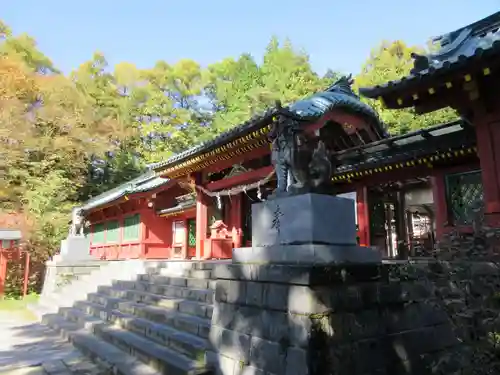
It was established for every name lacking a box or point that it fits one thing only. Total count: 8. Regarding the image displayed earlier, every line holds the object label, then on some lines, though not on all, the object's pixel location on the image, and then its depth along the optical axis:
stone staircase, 4.70
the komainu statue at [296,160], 3.83
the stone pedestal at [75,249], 12.52
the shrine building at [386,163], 6.12
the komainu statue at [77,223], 13.16
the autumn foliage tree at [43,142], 16.06
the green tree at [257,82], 25.30
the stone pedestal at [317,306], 3.18
